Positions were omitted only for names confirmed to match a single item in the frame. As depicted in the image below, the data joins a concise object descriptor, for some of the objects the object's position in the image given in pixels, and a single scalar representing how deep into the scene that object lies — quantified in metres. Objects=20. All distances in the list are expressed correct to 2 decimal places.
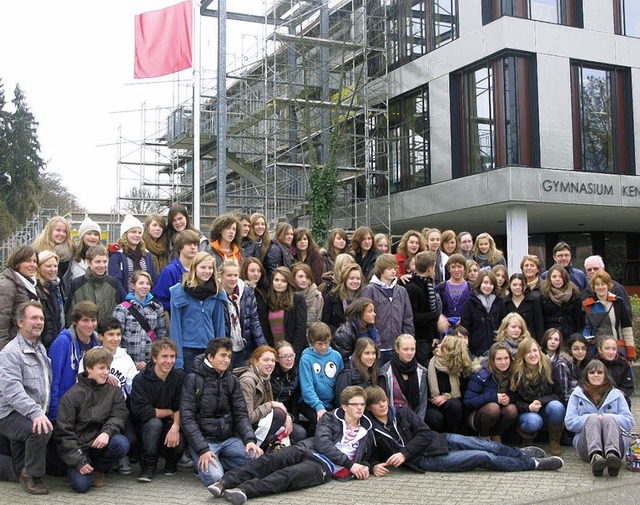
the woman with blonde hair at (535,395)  7.94
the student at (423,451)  7.14
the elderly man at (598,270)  8.93
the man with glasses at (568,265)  9.68
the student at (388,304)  8.36
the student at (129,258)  8.30
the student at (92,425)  6.42
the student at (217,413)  6.72
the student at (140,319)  7.49
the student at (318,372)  7.57
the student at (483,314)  8.78
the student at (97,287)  7.72
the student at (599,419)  6.91
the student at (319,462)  6.27
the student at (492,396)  7.84
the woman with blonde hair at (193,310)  7.41
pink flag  16.48
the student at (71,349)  6.77
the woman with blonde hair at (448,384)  7.91
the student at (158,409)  6.84
